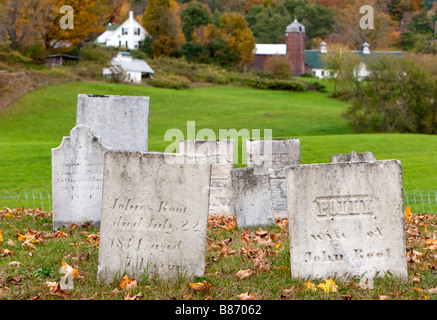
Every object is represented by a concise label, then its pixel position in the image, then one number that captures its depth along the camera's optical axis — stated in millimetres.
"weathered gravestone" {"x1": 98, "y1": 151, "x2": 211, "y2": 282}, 7246
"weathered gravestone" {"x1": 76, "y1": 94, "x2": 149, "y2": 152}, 14227
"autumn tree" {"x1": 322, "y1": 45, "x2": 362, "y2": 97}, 55906
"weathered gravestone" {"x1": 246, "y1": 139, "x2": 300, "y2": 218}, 14805
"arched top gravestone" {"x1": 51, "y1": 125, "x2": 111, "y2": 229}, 11375
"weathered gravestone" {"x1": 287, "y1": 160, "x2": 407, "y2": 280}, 7211
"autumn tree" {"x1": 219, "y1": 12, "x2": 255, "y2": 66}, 86062
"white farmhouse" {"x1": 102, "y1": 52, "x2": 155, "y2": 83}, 68562
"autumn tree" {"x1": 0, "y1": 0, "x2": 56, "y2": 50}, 62625
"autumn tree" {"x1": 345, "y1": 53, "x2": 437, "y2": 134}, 53656
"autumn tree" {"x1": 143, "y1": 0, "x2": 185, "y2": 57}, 85938
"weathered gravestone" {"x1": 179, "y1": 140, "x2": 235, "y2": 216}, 14992
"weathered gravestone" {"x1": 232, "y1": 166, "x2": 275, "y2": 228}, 12164
